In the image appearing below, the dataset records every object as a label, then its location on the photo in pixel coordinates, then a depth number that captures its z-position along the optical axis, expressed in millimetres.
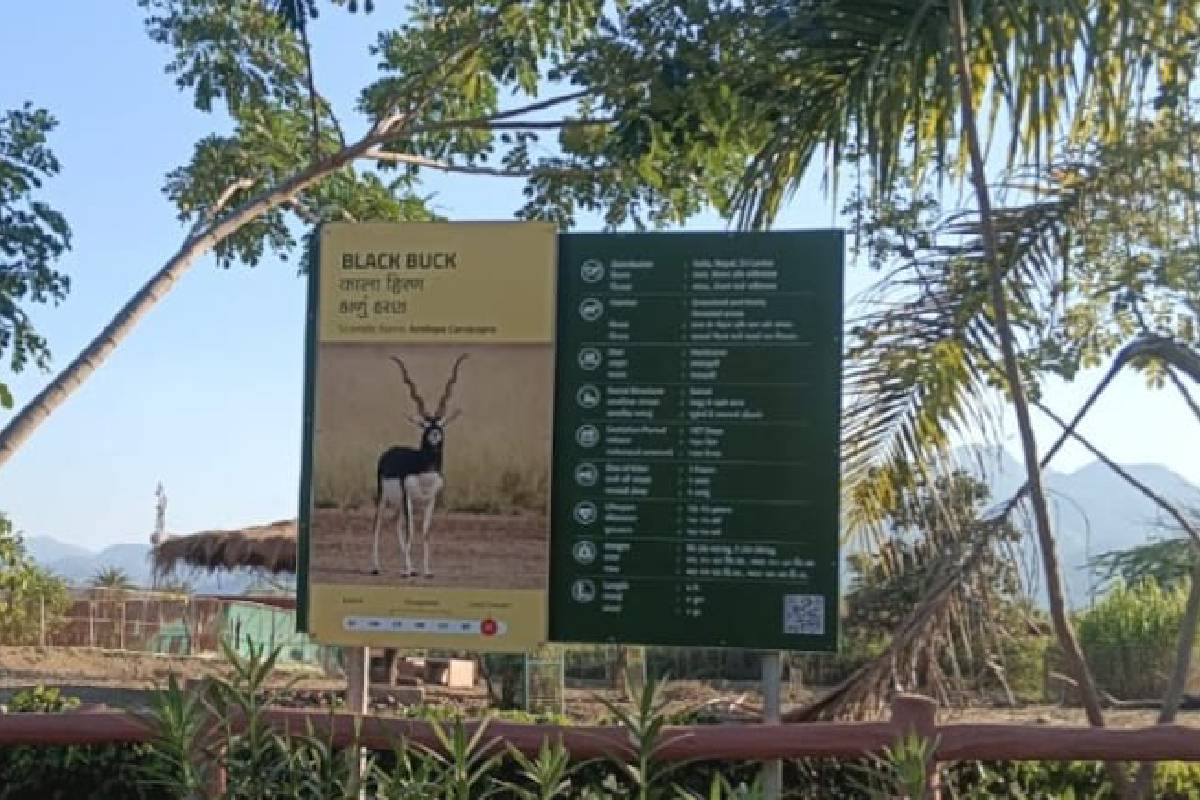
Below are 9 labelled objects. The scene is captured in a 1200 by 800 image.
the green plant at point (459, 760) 3619
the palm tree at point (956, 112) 5191
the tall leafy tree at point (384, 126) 8156
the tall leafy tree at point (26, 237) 7566
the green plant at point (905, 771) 3428
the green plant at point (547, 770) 3590
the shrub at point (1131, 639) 12594
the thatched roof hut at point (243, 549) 22891
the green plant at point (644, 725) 3598
